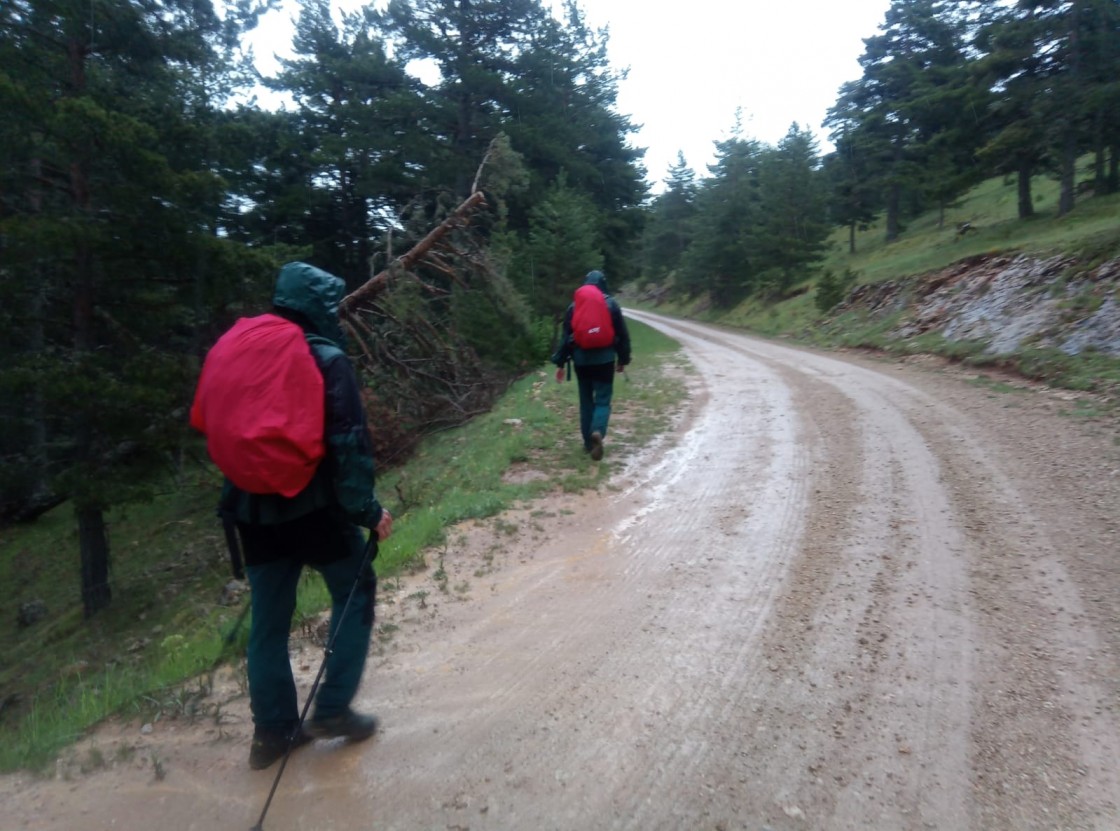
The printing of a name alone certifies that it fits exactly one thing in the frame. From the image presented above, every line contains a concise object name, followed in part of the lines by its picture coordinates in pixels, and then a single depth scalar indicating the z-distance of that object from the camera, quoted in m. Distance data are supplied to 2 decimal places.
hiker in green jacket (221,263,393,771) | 3.09
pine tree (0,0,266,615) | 10.54
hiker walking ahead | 8.00
